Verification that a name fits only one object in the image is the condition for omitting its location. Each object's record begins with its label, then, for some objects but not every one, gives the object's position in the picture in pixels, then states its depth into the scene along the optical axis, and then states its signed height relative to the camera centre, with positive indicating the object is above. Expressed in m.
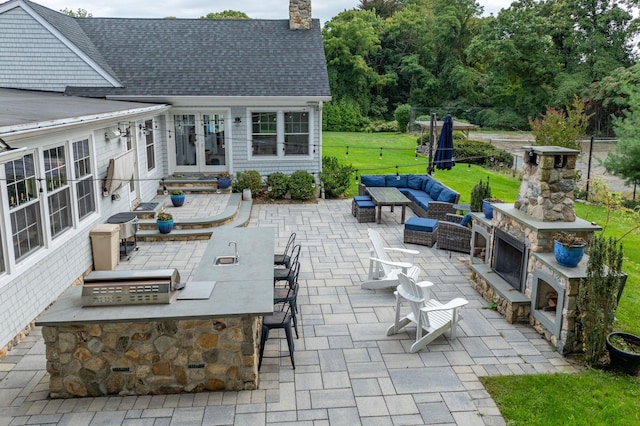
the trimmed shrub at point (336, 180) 15.77 -1.87
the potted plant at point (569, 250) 6.41 -1.62
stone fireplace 6.42 -1.84
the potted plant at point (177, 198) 13.22 -2.04
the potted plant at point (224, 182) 14.98 -1.84
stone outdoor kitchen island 5.14 -2.30
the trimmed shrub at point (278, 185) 15.18 -1.95
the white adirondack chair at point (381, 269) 8.18 -2.51
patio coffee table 12.59 -1.96
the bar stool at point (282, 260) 8.09 -2.23
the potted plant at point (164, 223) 11.26 -2.28
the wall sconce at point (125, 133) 11.13 -0.33
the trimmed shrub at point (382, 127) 34.36 -0.54
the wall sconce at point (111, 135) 10.20 -0.34
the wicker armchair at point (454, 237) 10.45 -2.39
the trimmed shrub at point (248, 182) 15.15 -1.86
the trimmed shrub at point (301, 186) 15.16 -1.97
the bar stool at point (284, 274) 7.30 -2.26
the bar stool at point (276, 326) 5.91 -2.36
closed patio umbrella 13.03 -0.65
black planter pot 5.91 -2.75
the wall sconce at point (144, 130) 12.96 -0.31
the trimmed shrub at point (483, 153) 21.70 -1.44
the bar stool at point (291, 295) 6.66 -2.33
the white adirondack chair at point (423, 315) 6.49 -2.57
